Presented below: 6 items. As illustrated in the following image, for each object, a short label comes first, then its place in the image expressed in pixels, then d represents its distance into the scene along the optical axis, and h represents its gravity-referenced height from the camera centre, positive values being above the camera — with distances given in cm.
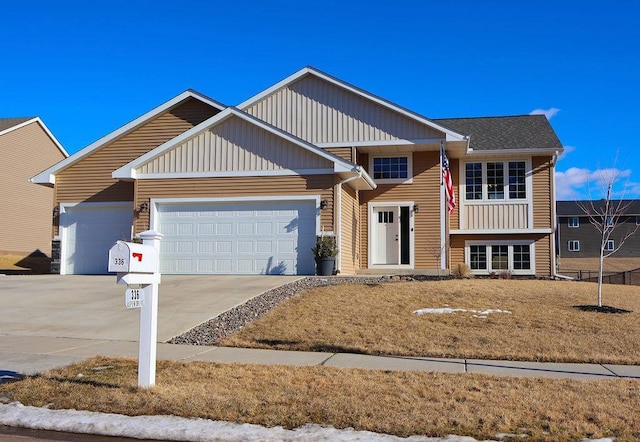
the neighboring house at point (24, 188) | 3175 +323
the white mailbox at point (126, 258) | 596 -10
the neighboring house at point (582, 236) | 5228 +130
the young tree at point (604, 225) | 1236 +55
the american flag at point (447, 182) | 1911 +215
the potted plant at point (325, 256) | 1691 -20
